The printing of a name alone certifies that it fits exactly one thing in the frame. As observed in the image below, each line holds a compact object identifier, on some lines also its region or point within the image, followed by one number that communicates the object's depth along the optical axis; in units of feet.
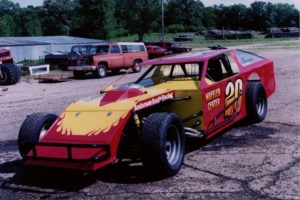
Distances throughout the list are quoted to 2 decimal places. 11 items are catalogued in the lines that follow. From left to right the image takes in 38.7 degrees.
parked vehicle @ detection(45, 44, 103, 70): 76.52
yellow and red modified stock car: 15.72
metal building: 103.55
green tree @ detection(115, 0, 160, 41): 227.81
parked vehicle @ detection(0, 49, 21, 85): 60.08
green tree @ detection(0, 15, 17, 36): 235.81
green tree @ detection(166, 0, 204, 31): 374.02
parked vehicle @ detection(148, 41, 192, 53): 120.06
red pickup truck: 66.05
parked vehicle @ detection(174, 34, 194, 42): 224.70
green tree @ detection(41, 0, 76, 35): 275.80
